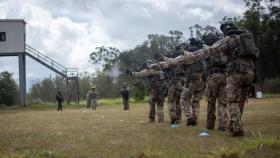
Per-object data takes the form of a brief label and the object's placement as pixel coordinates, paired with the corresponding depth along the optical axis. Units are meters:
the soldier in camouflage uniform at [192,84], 16.30
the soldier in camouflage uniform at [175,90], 17.88
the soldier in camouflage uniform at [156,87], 19.28
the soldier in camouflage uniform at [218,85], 14.41
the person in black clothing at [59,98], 44.59
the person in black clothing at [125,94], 40.01
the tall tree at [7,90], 64.50
